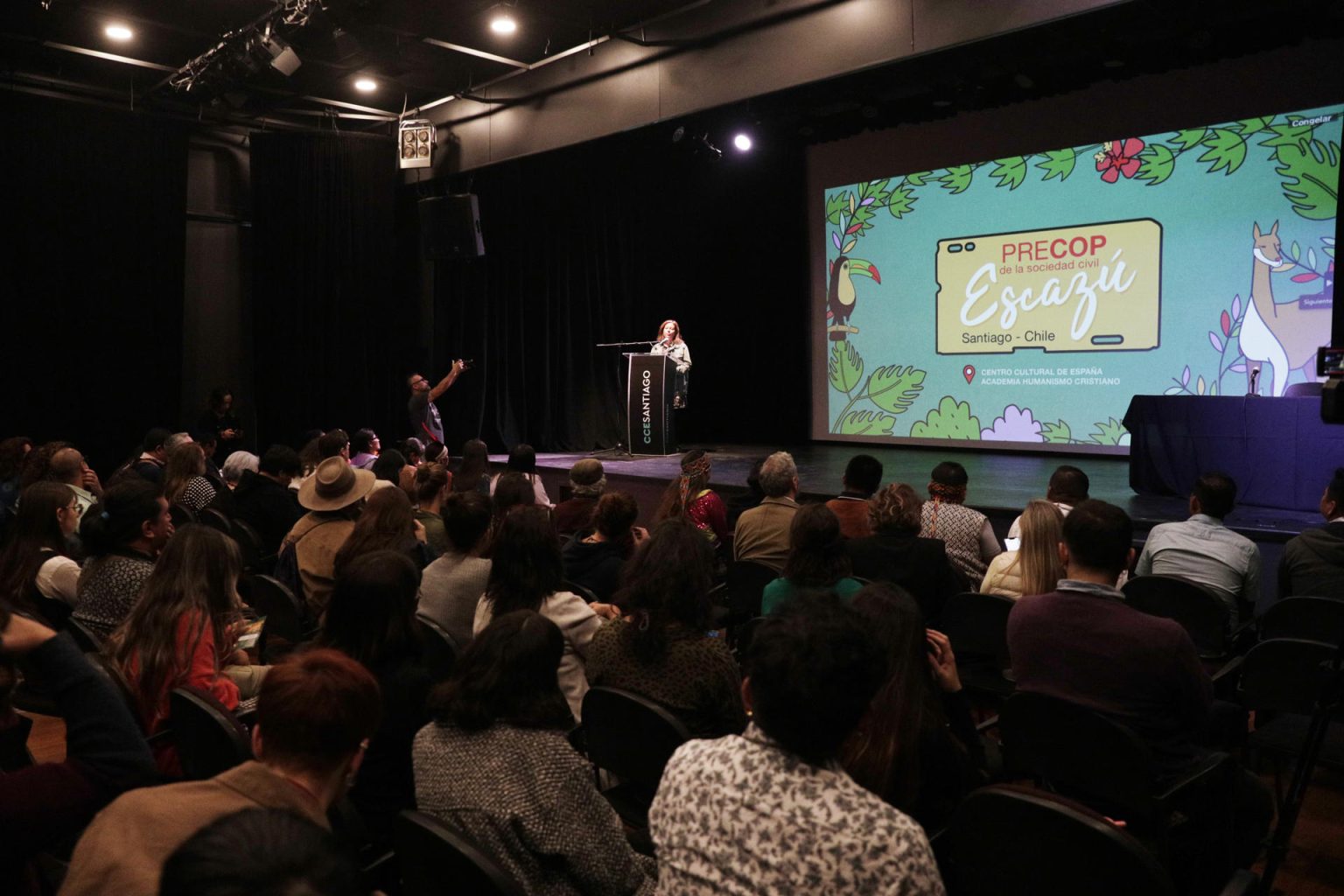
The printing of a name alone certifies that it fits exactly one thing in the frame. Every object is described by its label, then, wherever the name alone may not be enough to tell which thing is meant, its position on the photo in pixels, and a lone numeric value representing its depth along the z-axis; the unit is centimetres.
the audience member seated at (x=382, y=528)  326
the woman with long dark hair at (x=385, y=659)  211
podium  952
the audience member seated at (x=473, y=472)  500
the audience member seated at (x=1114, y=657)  210
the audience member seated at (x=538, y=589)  263
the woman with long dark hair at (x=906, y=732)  168
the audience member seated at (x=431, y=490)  417
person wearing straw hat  360
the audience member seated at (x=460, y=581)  307
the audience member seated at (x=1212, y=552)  349
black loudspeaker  998
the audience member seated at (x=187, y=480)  502
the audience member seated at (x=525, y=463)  536
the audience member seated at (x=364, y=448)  661
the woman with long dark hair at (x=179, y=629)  231
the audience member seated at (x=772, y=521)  405
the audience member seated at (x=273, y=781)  108
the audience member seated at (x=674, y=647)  221
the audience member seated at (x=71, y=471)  452
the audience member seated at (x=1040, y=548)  305
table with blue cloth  584
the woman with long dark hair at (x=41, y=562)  313
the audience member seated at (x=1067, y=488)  391
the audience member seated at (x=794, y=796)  117
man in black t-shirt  998
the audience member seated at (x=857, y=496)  414
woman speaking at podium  971
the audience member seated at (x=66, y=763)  139
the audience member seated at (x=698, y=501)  459
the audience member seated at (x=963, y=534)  397
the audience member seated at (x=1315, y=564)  342
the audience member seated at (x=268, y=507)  480
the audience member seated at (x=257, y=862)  73
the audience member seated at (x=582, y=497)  446
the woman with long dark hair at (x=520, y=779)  156
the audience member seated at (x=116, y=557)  272
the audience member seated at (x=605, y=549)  351
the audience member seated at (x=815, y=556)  287
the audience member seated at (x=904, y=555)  342
